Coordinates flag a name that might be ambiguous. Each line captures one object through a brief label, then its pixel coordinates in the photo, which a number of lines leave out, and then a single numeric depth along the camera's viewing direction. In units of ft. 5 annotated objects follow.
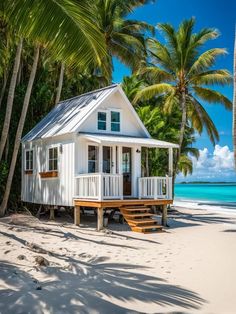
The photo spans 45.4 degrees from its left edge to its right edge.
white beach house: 34.68
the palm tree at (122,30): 55.59
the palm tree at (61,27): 15.89
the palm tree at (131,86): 60.39
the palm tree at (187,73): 54.25
